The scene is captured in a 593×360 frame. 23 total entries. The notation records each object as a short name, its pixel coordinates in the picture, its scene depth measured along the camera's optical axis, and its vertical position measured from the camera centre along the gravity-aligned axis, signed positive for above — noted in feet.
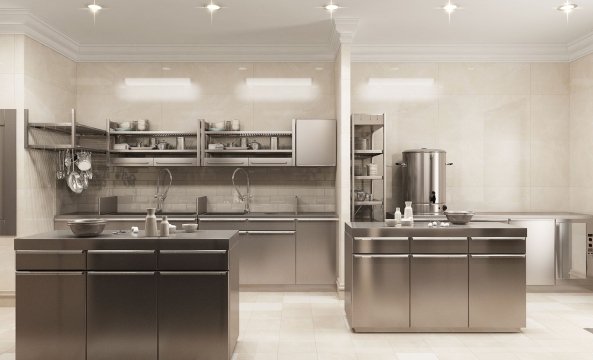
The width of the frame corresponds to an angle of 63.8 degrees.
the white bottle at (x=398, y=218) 15.02 -1.10
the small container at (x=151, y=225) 12.36 -1.09
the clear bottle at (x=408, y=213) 15.31 -0.95
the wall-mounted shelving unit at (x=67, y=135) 18.19 +2.16
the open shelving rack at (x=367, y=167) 19.76 +0.75
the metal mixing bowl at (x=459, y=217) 15.24 -1.07
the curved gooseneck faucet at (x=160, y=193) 22.30 -0.44
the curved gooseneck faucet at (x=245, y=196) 22.33 -0.57
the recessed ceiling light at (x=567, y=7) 16.92 +6.35
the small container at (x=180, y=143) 21.59 +1.85
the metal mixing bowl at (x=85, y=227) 12.16 -1.11
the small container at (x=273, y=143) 21.39 +1.83
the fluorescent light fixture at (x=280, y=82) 22.53 +4.81
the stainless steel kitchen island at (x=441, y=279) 14.42 -2.89
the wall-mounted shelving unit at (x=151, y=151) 21.16 +1.46
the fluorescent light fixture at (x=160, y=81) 22.57 +4.87
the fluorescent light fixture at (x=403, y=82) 22.43 +4.79
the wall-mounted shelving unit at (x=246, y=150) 21.15 +1.49
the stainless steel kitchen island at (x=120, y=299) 11.76 -2.85
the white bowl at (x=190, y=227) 13.05 -1.19
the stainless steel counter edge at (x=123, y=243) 11.82 -1.47
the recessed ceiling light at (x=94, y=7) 16.72 +6.28
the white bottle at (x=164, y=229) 12.35 -1.17
